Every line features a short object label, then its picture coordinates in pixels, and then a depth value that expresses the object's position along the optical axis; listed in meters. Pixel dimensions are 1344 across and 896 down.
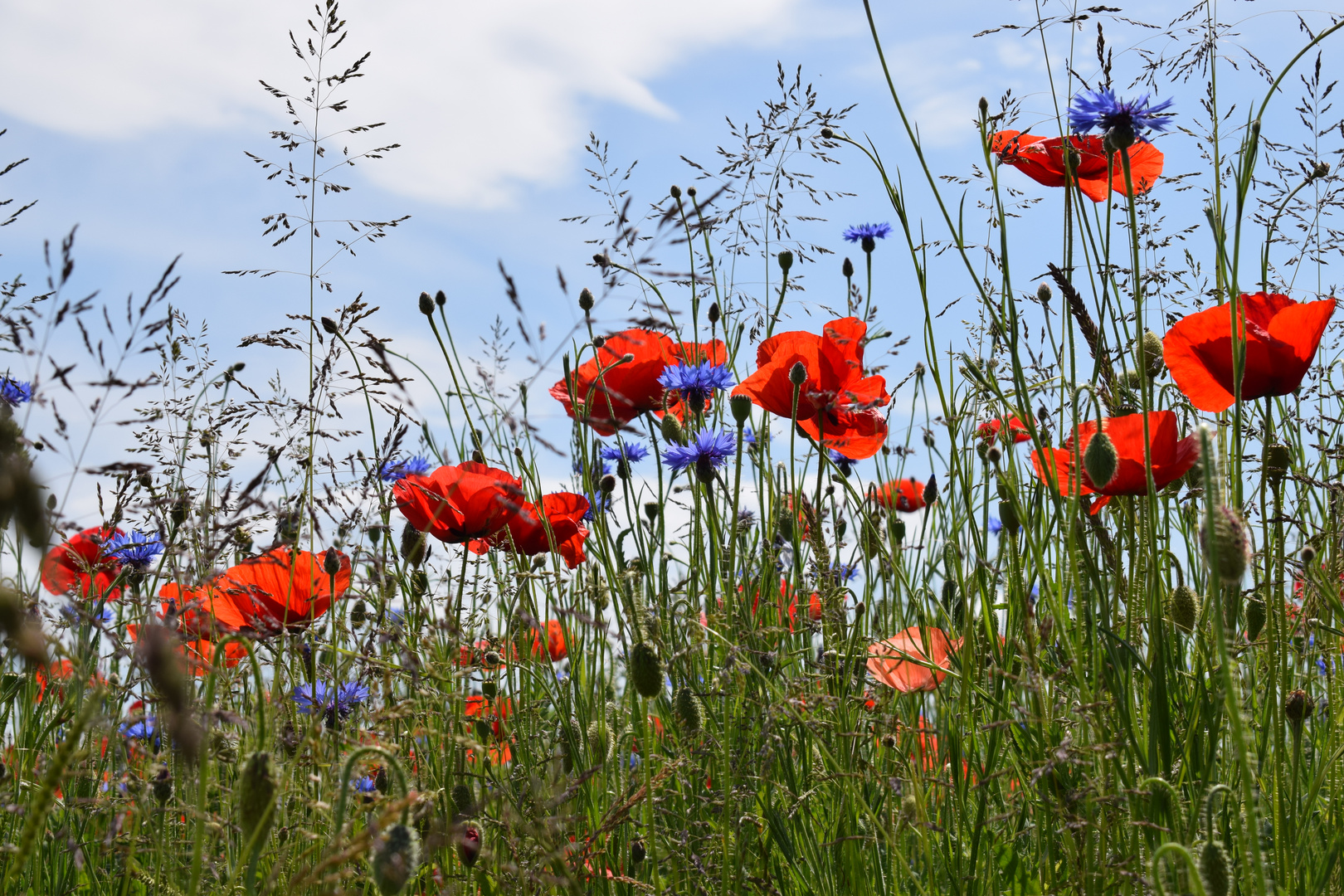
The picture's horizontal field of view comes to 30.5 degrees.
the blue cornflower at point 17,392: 1.51
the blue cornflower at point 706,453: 1.33
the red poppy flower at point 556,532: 1.31
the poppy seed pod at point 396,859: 0.95
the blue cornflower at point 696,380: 1.36
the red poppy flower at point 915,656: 1.24
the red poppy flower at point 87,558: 1.26
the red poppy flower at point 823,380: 1.32
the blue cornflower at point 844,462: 1.48
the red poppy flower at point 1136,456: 1.18
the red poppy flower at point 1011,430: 1.32
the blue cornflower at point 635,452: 1.52
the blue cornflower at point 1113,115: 1.19
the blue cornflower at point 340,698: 1.29
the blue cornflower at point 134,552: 1.40
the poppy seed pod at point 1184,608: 1.15
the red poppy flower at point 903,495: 1.45
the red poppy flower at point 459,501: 1.26
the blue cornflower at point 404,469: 1.29
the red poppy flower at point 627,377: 1.34
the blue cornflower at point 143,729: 1.28
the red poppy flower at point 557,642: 1.51
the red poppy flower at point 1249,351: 1.19
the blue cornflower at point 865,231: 1.61
